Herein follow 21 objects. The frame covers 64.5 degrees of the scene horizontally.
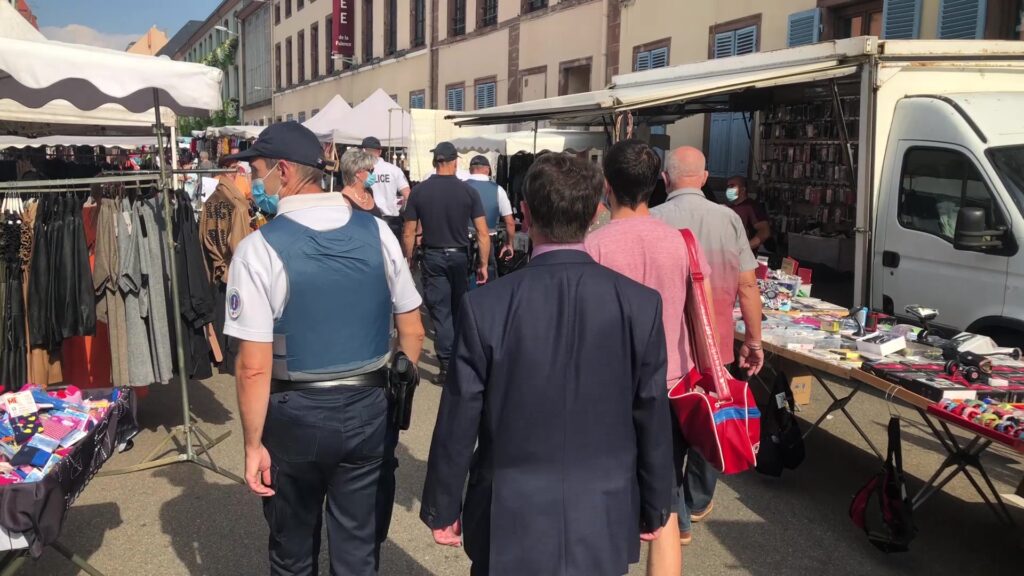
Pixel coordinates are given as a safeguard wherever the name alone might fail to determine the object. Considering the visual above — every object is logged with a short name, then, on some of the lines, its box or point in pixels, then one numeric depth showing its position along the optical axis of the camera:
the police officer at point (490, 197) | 7.85
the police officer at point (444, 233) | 6.48
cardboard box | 5.15
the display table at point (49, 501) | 2.78
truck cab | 5.12
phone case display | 10.12
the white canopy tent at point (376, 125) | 16.09
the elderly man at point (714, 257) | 3.73
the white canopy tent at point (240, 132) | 22.50
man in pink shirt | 3.03
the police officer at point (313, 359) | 2.50
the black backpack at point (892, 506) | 3.75
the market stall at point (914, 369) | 3.32
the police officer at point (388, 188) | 8.99
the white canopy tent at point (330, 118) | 16.17
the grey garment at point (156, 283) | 4.92
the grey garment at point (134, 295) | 4.85
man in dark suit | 2.05
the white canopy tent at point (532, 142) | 13.30
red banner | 30.83
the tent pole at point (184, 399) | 4.86
